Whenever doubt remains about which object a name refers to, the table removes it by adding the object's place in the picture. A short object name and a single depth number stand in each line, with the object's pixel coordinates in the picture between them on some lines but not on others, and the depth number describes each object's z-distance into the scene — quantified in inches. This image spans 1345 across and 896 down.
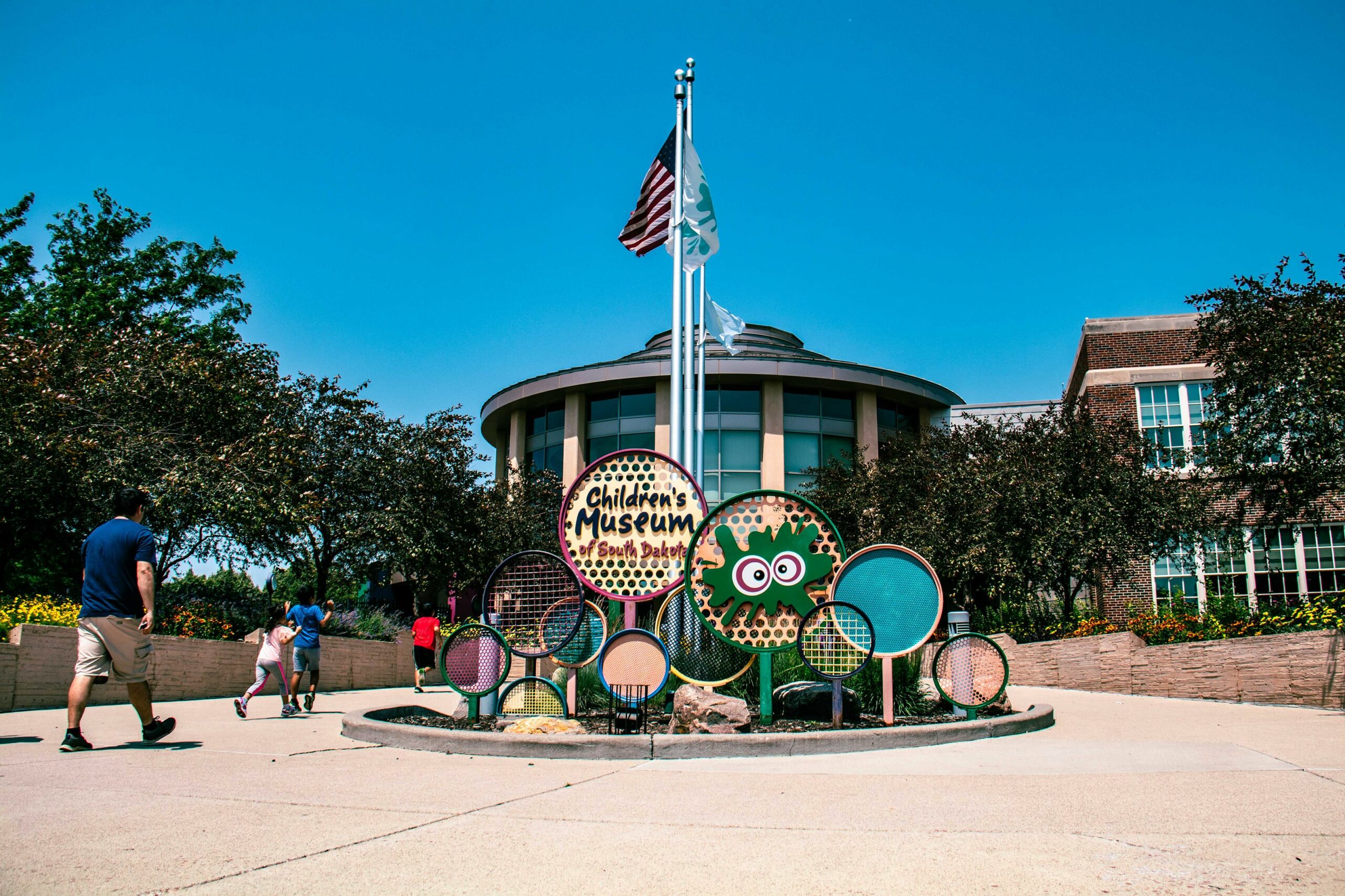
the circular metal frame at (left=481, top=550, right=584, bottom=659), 370.6
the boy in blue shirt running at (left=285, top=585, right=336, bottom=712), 445.7
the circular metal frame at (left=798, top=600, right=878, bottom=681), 346.3
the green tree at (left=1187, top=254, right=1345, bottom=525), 483.2
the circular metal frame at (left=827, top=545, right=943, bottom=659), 370.6
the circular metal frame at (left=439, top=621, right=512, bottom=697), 352.2
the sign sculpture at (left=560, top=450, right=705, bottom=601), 400.2
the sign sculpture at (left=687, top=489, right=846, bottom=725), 372.2
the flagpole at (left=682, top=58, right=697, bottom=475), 489.7
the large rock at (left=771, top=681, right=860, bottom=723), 377.1
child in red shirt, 647.1
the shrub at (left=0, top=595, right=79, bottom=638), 471.2
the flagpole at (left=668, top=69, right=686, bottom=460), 467.8
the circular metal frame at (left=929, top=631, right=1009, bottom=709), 371.2
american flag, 563.8
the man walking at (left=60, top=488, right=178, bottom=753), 263.1
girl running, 435.5
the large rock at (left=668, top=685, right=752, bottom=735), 324.5
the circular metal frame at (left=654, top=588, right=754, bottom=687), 371.2
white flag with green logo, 546.6
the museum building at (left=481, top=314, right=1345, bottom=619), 999.6
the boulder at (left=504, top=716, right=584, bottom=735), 323.6
